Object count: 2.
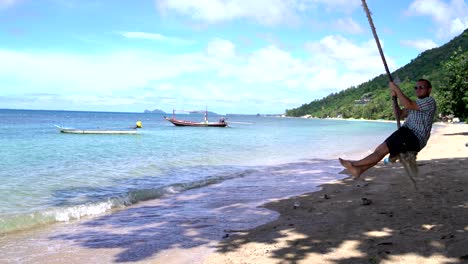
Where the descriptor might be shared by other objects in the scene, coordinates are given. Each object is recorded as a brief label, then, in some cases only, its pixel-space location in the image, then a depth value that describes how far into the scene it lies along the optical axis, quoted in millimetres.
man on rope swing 6395
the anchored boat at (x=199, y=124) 78000
